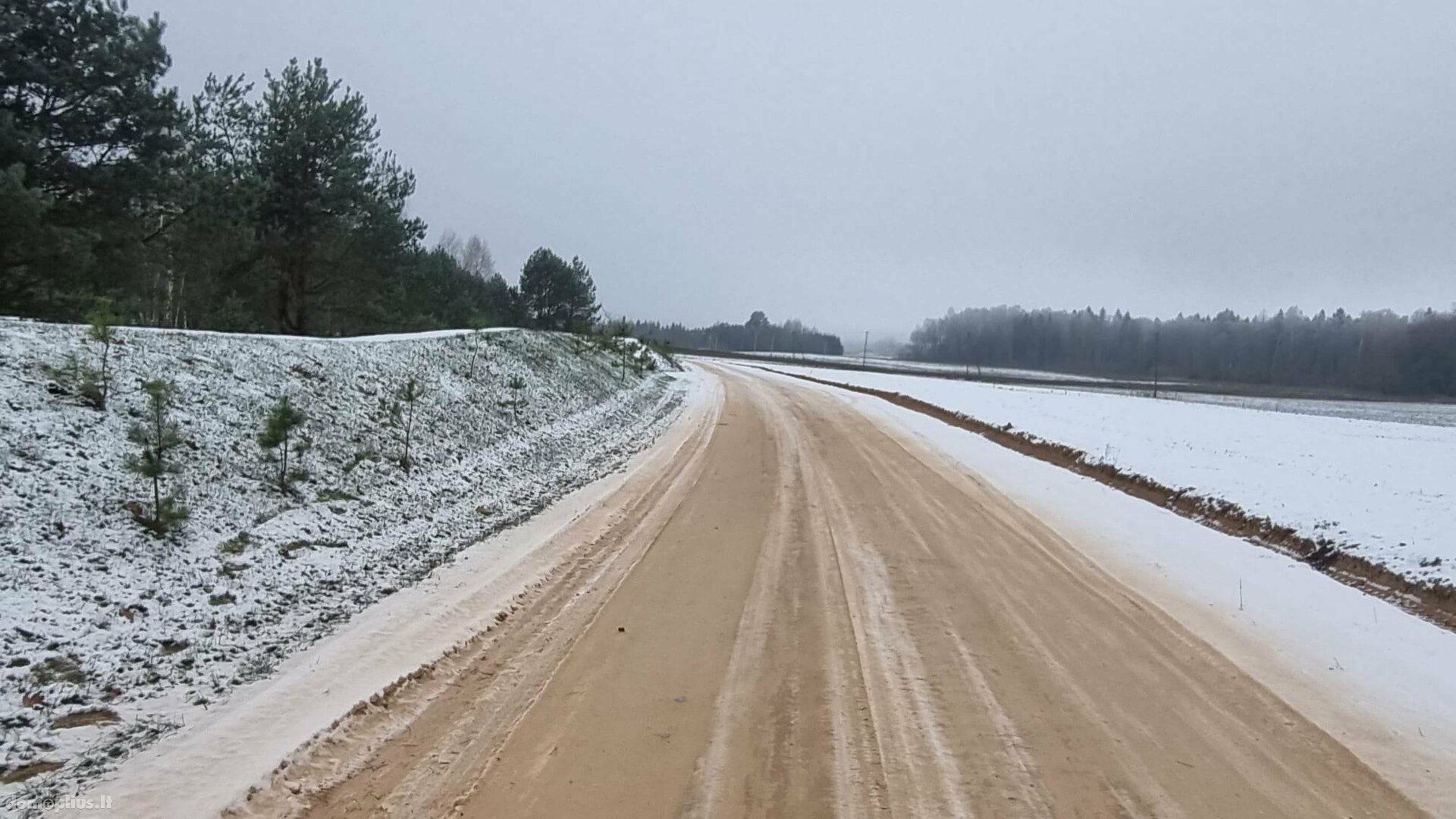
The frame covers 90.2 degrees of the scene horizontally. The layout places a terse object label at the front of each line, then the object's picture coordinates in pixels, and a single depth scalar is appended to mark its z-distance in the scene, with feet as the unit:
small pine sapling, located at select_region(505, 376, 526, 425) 45.15
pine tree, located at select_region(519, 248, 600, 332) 134.62
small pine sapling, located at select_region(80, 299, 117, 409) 20.76
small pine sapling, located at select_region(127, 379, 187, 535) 17.69
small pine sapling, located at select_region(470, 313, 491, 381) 56.71
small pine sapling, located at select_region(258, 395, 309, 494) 22.72
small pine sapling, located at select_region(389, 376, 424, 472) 29.71
